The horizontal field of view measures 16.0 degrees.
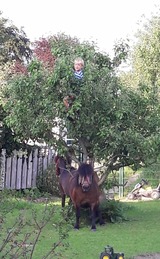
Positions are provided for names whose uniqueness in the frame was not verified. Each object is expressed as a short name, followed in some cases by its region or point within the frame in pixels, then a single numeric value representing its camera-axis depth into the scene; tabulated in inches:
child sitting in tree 448.9
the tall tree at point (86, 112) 457.7
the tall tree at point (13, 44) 1213.1
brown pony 453.5
